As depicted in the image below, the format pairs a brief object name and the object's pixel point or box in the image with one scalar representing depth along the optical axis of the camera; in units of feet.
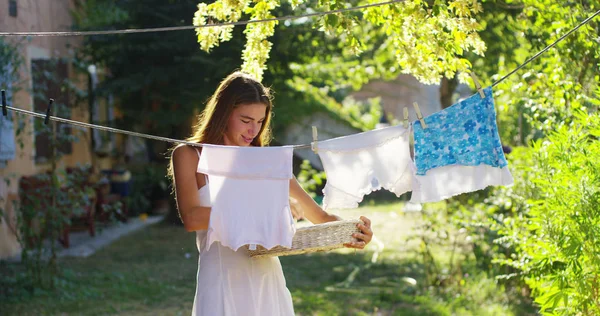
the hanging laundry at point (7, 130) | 22.59
